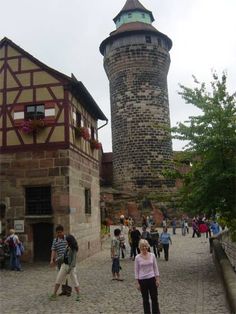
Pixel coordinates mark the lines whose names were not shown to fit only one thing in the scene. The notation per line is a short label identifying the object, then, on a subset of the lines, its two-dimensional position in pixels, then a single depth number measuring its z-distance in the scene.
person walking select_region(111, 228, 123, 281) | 8.60
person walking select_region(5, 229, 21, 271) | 10.24
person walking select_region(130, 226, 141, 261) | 11.72
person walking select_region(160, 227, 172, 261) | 11.48
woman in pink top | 5.03
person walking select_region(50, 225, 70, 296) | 7.01
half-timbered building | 11.46
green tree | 8.51
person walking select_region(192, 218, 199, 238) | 19.25
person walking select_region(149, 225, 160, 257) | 12.34
